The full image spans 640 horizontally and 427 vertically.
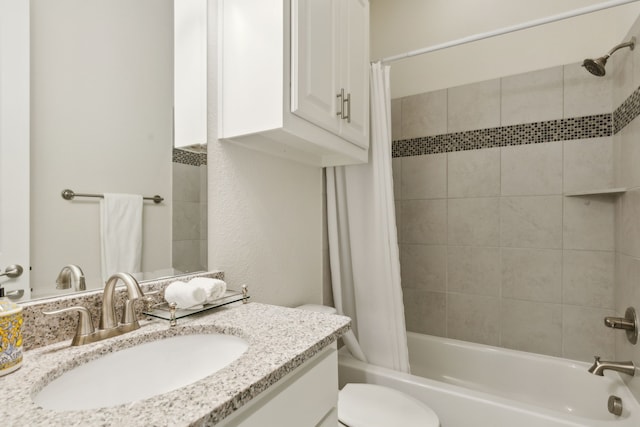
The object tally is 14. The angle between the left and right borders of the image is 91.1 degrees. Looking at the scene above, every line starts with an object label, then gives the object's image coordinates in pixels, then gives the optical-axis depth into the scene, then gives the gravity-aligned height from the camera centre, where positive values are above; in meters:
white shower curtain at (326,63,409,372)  1.56 -0.15
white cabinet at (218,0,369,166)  0.98 +0.49
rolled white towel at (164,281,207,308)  0.84 -0.21
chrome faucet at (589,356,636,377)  1.32 -0.65
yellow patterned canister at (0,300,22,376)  0.53 -0.21
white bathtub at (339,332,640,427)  1.20 -0.82
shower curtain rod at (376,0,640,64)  1.37 +0.92
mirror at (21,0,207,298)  0.72 +0.22
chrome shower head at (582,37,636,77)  1.44 +0.72
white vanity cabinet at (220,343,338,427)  0.54 -0.36
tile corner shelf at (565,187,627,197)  1.42 +0.11
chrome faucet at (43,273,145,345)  0.69 -0.23
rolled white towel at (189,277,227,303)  0.87 -0.20
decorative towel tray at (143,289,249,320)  0.84 -0.26
